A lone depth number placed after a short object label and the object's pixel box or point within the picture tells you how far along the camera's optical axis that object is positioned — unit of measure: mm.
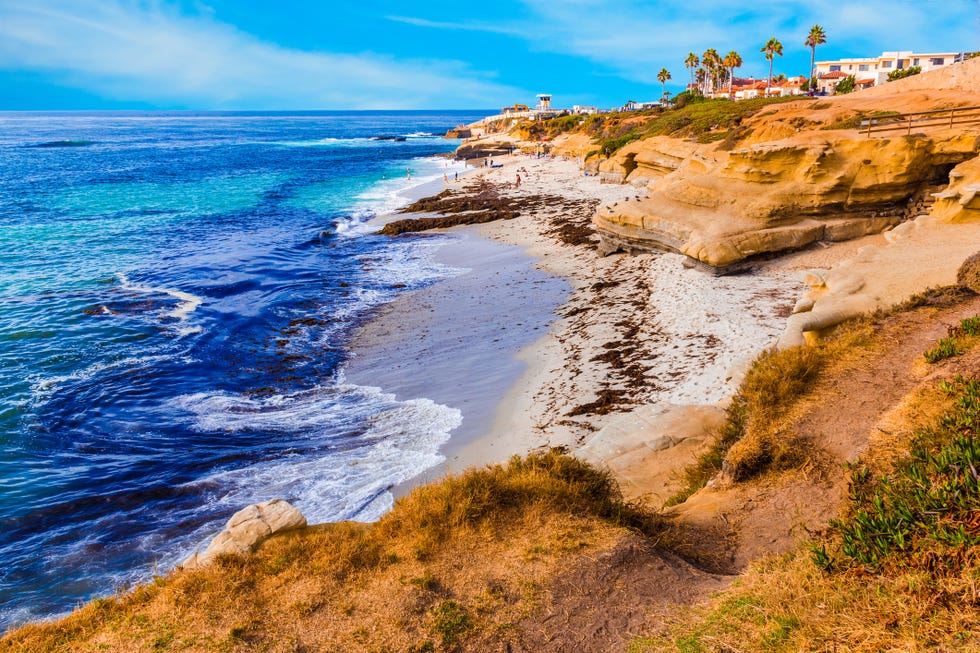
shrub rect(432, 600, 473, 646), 5016
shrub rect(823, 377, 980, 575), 4012
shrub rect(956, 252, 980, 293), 9969
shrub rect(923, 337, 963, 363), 7566
